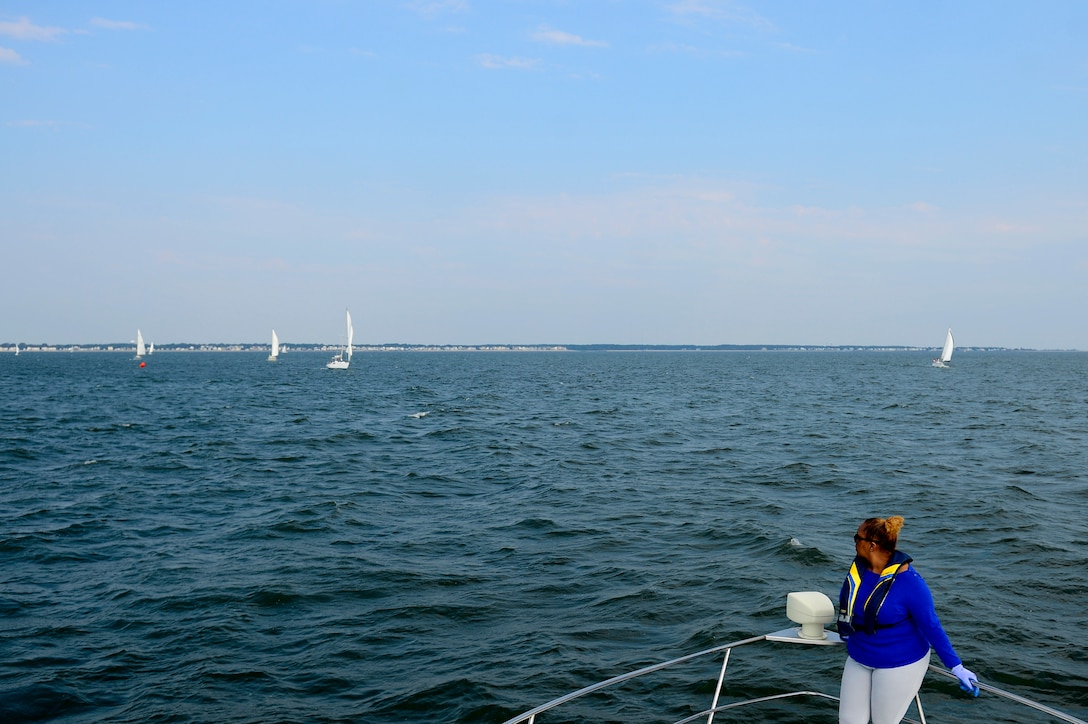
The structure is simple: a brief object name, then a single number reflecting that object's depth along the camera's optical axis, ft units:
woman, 19.15
